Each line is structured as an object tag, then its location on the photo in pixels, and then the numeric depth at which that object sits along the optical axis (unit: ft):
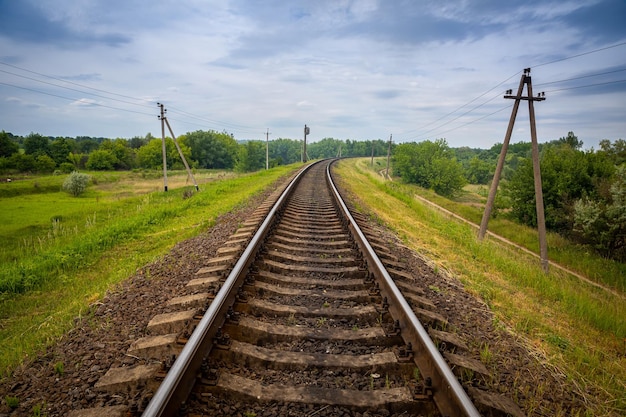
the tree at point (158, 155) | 265.54
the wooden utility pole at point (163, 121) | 84.52
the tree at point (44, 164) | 215.51
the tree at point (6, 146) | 239.50
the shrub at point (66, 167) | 228.84
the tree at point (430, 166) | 171.01
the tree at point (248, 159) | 274.16
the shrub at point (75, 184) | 114.83
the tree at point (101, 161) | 262.67
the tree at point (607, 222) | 54.49
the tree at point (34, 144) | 264.46
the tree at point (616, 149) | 109.40
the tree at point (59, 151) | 258.78
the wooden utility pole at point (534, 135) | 43.45
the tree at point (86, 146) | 345.31
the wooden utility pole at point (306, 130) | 205.89
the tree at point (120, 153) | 286.46
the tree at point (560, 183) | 79.51
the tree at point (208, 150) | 300.67
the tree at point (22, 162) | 204.54
